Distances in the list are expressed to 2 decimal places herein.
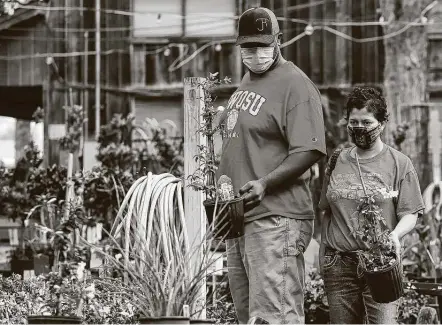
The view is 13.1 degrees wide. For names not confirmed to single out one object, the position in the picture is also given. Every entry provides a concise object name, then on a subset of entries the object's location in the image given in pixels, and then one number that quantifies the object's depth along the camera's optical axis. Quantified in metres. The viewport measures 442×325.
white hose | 9.15
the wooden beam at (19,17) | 30.49
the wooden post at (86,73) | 34.25
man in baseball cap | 9.06
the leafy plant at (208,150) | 9.41
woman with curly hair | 9.54
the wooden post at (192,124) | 9.96
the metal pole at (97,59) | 34.27
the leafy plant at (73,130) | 21.07
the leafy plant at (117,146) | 21.13
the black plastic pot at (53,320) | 7.97
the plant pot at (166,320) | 7.83
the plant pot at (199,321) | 8.10
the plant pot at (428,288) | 13.78
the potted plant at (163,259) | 8.21
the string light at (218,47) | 34.86
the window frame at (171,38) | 35.21
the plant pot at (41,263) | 17.78
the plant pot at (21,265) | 18.24
